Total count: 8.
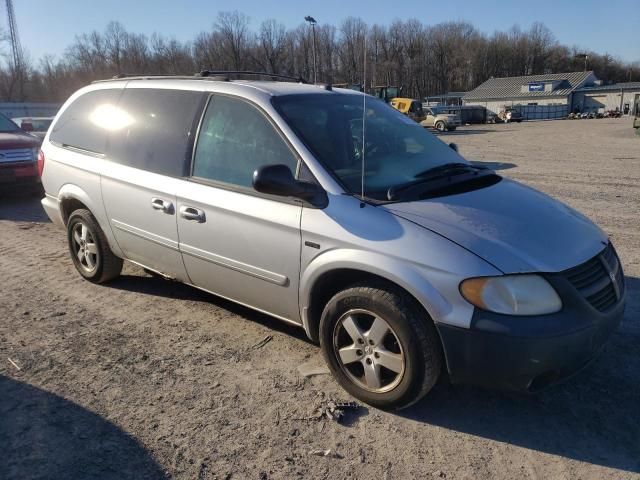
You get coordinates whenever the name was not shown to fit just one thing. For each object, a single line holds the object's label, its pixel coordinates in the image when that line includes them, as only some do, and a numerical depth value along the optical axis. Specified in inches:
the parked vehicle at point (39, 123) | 629.8
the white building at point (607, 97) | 3125.0
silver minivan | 104.0
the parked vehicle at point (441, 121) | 1668.3
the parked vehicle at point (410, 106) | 1635.1
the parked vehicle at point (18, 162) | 360.8
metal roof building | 3282.5
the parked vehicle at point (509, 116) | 2508.1
